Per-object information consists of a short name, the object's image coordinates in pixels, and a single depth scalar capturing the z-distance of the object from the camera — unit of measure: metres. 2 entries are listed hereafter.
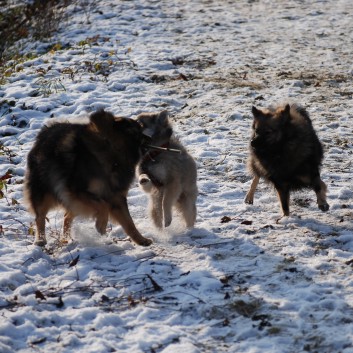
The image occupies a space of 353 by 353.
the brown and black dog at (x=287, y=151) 13.27
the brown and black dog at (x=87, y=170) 11.10
